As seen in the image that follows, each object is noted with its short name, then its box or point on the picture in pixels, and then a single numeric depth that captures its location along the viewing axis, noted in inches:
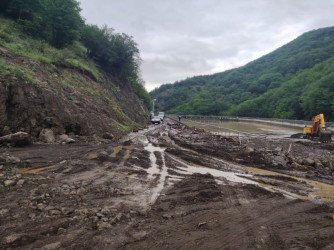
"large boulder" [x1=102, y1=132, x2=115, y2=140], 591.4
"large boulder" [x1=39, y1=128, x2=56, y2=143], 431.8
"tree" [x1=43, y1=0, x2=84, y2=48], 979.9
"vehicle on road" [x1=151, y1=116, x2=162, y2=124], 1616.6
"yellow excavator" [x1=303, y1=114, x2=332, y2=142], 800.7
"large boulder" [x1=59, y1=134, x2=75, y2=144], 457.2
